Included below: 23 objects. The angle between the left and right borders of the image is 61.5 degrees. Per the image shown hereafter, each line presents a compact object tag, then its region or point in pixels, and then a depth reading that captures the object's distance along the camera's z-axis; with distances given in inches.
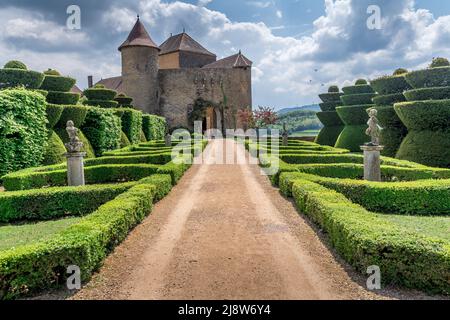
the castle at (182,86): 1635.1
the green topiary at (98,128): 778.8
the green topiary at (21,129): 509.4
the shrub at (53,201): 349.1
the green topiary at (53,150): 614.5
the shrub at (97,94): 987.9
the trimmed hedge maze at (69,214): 188.2
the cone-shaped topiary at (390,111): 719.7
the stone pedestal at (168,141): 916.3
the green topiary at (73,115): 681.0
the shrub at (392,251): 181.6
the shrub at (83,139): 686.5
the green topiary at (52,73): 751.1
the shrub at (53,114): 626.5
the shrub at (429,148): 581.9
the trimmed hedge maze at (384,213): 185.6
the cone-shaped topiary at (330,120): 1134.1
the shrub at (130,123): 999.0
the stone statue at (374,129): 432.5
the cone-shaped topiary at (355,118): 912.3
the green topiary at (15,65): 642.8
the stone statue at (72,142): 430.6
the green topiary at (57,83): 714.8
